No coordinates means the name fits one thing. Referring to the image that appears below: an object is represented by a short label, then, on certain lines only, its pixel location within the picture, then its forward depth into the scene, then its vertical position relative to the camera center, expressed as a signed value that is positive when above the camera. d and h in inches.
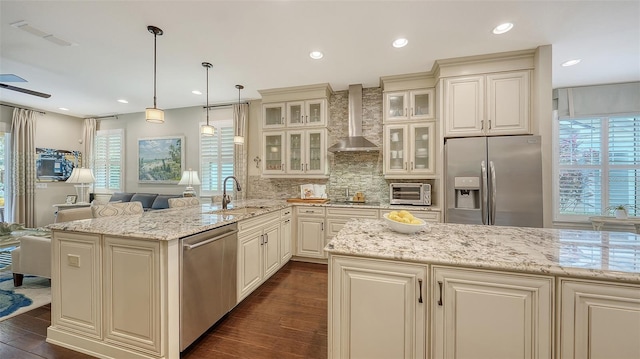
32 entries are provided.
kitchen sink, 104.9 -15.5
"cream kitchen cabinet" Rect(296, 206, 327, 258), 144.3 -33.2
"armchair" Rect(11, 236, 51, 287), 100.8 -34.2
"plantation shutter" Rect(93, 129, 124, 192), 227.6 +17.2
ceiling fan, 117.9 +51.4
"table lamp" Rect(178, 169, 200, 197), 184.2 -1.4
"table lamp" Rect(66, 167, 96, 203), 197.0 +1.9
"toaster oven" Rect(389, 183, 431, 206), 136.4 -9.2
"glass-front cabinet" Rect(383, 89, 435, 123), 138.0 +44.2
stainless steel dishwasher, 66.9 -32.2
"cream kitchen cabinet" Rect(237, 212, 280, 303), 94.1 -33.2
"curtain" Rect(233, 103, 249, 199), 181.6 +24.8
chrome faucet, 115.6 -11.3
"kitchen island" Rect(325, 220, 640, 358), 39.8 -22.5
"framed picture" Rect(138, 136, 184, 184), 208.4 +17.3
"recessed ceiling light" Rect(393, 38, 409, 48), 104.4 +61.5
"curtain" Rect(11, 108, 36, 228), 193.8 +9.5
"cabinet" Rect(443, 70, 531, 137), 114.4 +37.3
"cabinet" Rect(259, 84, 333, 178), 157.5 +32.2
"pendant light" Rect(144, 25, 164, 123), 95.3 +26.9
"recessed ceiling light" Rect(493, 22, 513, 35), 93.0 +60.8
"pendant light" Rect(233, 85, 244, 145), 181.9 +43.5
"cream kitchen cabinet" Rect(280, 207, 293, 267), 133.2 -33.6
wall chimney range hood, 158.2 +45.4
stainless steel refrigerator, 105.2 -1.0
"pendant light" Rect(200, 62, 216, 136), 126.0 +27.0
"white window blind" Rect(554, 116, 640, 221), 147.7 +7.7
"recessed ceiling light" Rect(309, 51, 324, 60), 115.0 +61.7
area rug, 90.0 -49.8
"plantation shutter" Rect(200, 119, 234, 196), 196.5 +17.3
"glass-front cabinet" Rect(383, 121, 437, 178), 137.3 +16.9
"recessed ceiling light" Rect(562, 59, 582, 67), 120.4 +60.3
